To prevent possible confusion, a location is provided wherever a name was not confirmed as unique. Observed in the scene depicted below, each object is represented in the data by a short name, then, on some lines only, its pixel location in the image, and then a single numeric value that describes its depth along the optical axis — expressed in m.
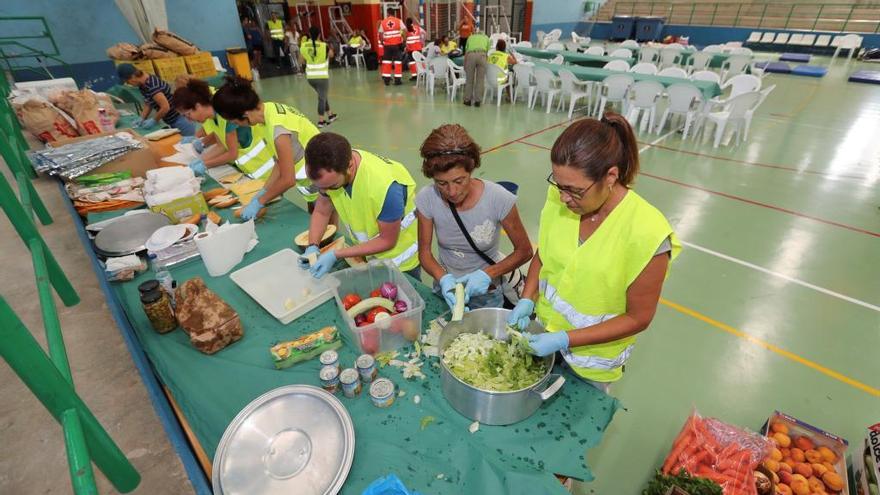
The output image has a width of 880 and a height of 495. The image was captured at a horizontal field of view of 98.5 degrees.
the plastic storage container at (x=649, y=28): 18.59
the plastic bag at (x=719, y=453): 1.87
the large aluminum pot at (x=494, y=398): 1.33
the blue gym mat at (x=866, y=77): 10.97
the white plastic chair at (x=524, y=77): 9.09
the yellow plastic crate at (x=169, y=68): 7.72
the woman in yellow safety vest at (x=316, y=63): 7.80
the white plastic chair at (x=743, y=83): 7.57
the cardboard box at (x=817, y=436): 1.97
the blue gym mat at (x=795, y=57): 13.82
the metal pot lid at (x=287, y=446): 1.25
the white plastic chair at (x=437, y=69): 10.48
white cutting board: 2.03
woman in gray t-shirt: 1.83
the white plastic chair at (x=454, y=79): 10.09
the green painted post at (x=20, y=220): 2.16
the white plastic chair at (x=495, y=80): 9.38
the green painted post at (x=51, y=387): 1.09
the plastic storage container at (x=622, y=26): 19.38
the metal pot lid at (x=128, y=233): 2.40
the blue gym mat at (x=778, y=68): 12.56
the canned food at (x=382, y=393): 1.50
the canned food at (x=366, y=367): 1.58
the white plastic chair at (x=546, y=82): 8.74
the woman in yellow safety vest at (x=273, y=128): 2.84
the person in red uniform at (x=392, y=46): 11.46
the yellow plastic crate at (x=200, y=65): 8.20
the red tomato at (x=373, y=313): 1.76
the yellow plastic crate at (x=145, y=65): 7.43
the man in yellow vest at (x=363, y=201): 2.08
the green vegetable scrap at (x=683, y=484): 1.71
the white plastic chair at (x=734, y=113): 6.57
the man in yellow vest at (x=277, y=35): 14.95
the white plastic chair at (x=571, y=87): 8.30
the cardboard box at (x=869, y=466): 1.76
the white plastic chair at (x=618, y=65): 9.09
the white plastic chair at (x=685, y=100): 6.88
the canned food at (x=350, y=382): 1.53
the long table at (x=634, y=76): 6.88
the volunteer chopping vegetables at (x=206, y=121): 3.41
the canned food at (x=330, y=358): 1.59
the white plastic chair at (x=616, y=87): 7.59
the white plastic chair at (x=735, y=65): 10.39
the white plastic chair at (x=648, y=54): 12.12
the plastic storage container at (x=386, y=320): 1.70
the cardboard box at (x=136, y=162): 3.51
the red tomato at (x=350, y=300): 1.90
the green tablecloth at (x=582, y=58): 9.66
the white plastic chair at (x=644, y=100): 7.21
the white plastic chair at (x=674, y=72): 8.02
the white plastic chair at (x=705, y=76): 7.71
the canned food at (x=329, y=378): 1.53
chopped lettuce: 1.45
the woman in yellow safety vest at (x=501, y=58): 9.41
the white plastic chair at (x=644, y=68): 8.69
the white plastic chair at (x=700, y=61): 10.88
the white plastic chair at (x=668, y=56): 11.70
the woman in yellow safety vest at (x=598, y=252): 1.33
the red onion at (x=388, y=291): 1.93
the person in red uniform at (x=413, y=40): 11.98
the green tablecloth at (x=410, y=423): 1.31
